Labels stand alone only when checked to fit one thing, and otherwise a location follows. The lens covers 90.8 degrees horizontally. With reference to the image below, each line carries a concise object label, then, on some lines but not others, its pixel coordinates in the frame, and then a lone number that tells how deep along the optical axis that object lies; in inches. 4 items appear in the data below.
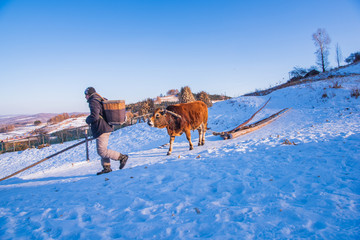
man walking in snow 193.8
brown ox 259.4
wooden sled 343.0
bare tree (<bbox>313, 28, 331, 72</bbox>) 1427.2
